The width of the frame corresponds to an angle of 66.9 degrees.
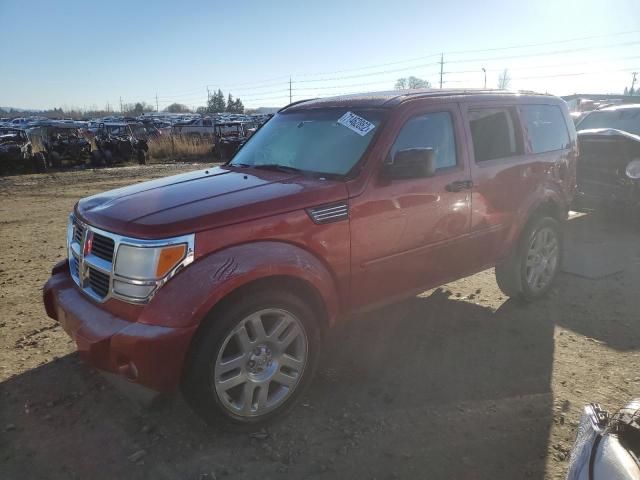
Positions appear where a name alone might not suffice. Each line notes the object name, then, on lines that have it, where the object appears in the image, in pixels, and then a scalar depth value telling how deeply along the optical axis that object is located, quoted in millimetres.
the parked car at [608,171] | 6957
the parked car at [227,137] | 21438
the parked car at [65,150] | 18016
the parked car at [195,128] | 32188
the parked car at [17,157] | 16219
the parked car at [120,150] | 19078
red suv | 2463
